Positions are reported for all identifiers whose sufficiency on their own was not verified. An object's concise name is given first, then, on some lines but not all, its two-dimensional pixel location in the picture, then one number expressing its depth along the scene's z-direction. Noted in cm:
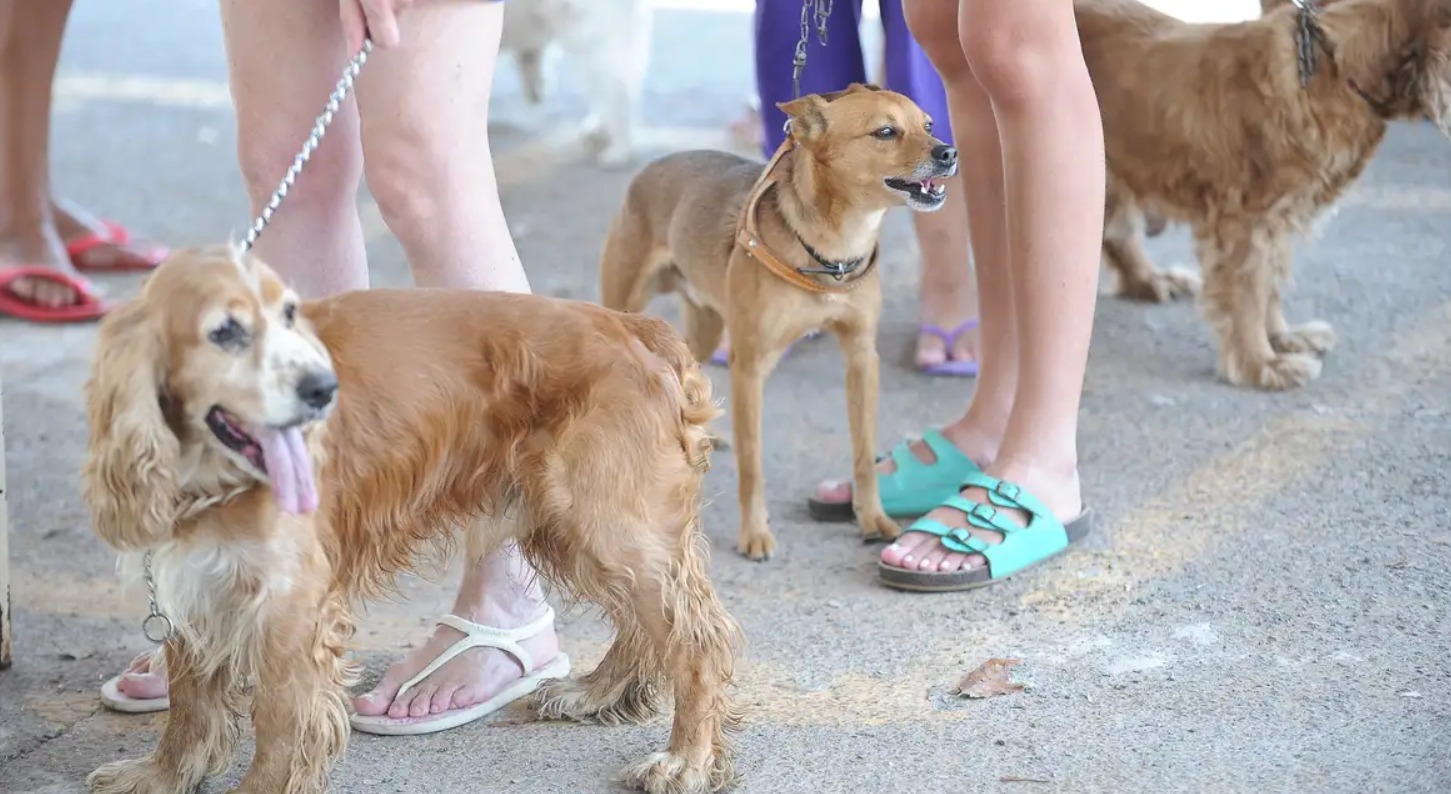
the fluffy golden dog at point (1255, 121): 865
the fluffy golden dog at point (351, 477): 430
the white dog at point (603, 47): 1329
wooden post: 585
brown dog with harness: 723
